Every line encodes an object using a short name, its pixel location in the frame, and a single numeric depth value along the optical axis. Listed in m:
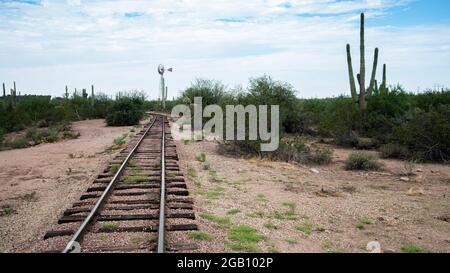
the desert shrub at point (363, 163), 15.02
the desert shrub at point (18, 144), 23.41
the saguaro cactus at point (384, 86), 24.41
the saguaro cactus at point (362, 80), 23.48
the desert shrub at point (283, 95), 23.92
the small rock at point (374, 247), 6.61
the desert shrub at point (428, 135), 16.45
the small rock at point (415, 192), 10.90
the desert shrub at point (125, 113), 39.31
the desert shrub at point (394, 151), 17.39
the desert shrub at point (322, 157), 16.41
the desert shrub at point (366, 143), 20.98
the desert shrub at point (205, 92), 38.25
